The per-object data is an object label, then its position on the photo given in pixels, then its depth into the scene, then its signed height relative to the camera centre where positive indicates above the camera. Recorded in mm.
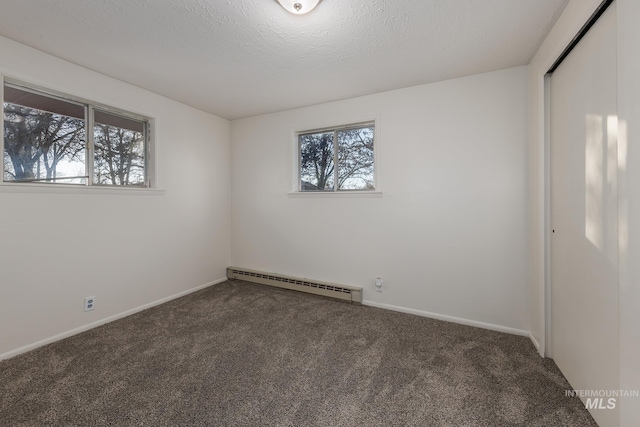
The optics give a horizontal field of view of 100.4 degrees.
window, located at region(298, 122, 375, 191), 3164 +662
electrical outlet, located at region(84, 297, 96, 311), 2465 -834
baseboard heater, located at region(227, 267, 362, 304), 3121 -938
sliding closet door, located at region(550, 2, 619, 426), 1285 -35
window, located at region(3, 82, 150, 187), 2121 +674
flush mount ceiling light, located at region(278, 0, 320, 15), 1595 +1254
